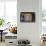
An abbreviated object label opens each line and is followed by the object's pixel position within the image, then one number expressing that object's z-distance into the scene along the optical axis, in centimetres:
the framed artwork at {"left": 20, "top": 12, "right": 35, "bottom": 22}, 384
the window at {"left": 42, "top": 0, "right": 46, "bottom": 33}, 424
